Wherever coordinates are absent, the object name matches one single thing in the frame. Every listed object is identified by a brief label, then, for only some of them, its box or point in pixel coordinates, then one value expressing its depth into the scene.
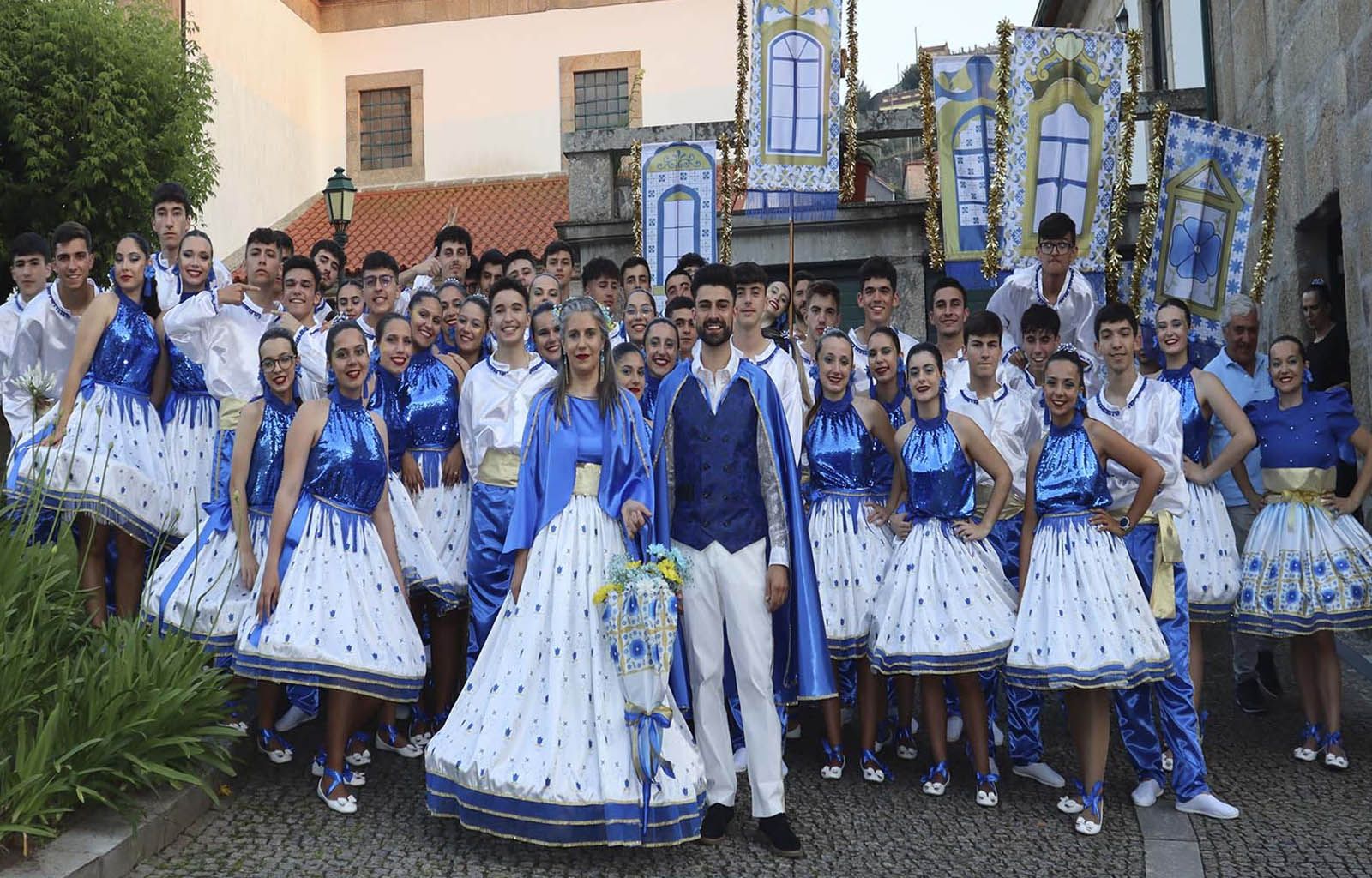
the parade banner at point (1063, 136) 8.39
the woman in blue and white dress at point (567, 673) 4.54
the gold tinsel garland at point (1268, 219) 7.92
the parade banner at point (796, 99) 10.03
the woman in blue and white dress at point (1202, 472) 6.21
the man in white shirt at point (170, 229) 6.67
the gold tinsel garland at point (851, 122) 10.42
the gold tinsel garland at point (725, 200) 9.64
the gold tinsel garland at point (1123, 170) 8.25
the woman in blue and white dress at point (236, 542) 5.40
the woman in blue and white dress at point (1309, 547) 6.05
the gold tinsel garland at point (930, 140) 8.79
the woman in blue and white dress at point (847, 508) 5.89
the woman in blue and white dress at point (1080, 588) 5.14
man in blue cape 4.92
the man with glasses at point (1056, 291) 7.42
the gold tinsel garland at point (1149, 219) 8.19
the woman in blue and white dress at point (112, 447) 5.98
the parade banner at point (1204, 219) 8.23
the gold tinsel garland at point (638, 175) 11.22
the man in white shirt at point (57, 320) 6.56
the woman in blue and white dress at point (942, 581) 5.41
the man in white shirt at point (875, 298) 6.95
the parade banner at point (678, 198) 11.20
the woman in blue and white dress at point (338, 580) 5.01
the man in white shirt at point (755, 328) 5.66
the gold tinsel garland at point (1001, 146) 8.16
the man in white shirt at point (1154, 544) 5.43
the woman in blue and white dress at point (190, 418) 6.48
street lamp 13.56
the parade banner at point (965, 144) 9.03
